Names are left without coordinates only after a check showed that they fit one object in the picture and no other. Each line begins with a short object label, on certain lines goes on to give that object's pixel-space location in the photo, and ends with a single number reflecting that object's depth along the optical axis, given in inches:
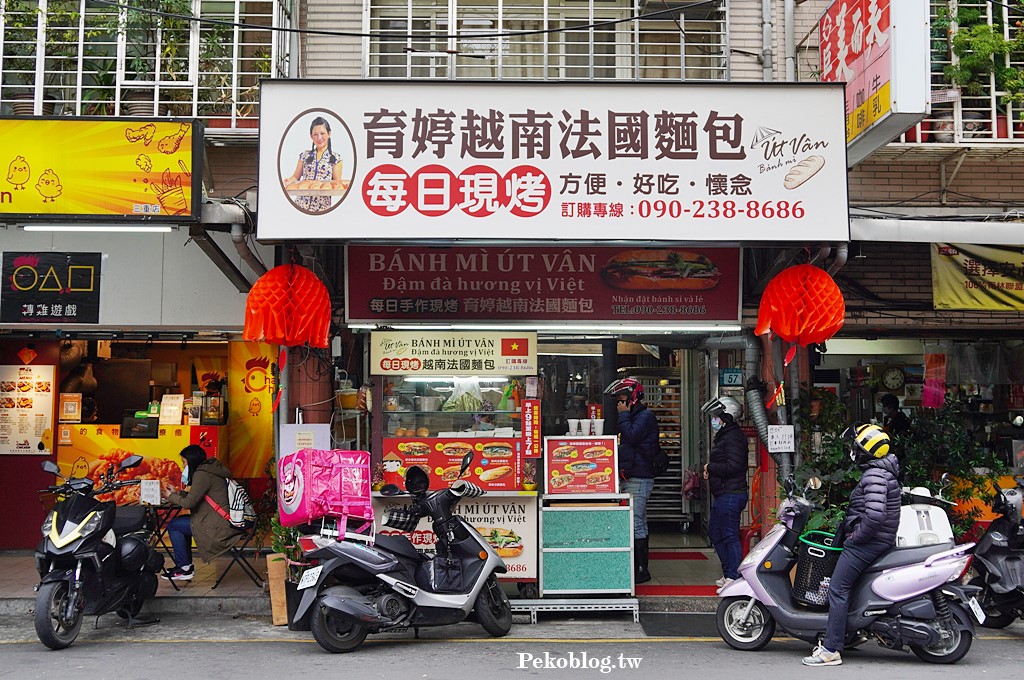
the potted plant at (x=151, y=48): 383.9
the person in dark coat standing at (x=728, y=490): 357.7
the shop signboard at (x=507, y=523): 342.6
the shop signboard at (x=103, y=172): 318.0
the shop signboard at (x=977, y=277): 390.6
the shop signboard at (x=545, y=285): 383.9
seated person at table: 359.9
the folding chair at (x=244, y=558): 367.6
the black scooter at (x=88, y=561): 288.0
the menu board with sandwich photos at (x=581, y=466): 348.8
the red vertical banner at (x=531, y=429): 373.4
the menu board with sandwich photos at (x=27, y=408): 445.1
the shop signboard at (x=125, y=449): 449.4
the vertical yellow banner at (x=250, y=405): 471.5
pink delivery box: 301.9
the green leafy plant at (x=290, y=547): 315.9
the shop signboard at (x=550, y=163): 309.1
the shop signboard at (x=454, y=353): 377.7
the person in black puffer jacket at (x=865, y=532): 264.1
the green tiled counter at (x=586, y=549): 336.2
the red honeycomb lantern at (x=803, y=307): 325.7
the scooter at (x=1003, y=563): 303.3
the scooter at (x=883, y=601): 267.1
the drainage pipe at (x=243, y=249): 328.2
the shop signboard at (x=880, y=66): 299.6
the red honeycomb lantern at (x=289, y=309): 326.6
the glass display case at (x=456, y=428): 371.2
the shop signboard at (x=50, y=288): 399.9
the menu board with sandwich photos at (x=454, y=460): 370.6
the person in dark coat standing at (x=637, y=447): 385.7
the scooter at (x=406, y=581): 282.7
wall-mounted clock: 443.8
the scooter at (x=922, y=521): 279.6
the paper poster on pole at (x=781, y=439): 361.7
